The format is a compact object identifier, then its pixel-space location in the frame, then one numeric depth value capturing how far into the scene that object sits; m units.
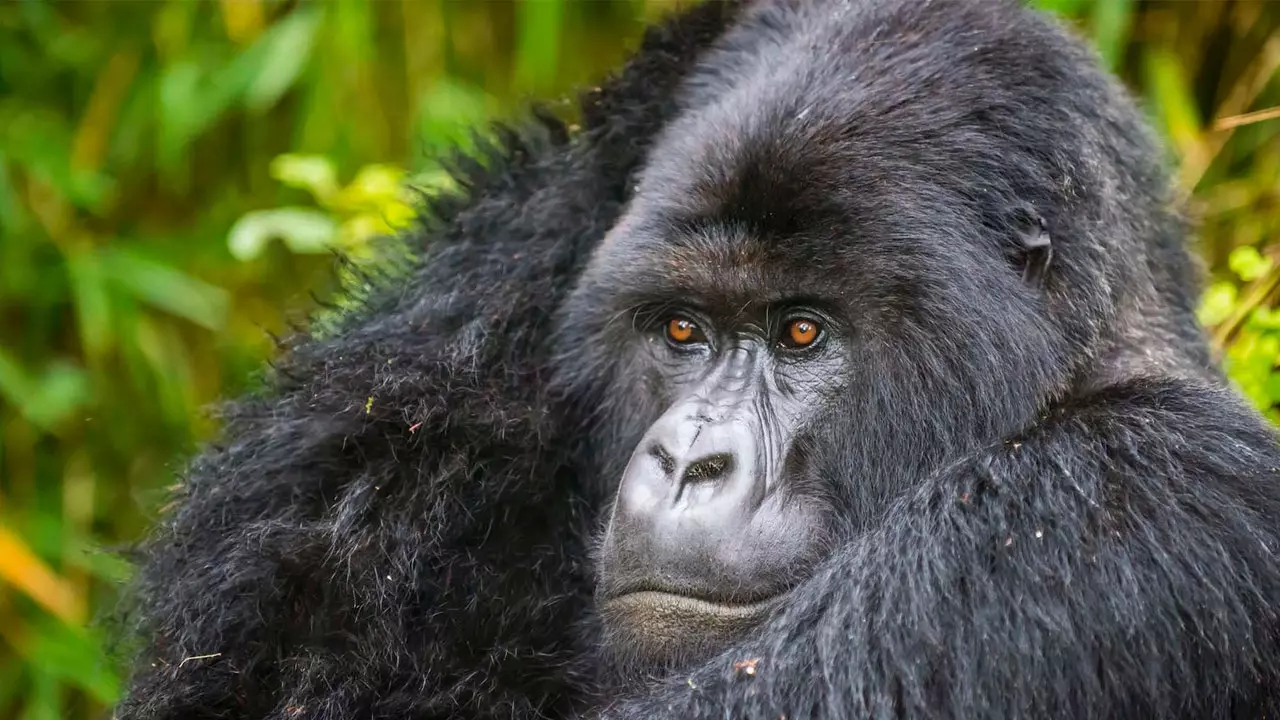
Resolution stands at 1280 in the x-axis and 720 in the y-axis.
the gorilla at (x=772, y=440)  4.49
